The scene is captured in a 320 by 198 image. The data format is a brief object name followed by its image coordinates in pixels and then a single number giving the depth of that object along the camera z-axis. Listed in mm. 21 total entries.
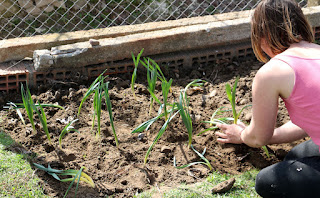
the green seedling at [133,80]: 3355
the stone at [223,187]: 2518
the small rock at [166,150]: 2906
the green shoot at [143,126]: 2764
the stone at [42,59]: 3545
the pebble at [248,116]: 3162
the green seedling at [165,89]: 2936
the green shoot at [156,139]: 2675
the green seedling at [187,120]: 2699
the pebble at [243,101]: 3419
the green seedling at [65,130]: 2803
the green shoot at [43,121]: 2759
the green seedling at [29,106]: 2801
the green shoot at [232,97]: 2846
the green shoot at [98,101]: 2768
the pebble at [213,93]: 3535
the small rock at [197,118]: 3199
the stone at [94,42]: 3666
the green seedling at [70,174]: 2434
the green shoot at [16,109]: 3029
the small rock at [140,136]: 3041
